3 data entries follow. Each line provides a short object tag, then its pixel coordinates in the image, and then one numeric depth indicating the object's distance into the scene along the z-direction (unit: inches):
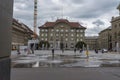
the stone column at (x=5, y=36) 91.5
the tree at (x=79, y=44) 3110.4
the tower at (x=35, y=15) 2094.6
